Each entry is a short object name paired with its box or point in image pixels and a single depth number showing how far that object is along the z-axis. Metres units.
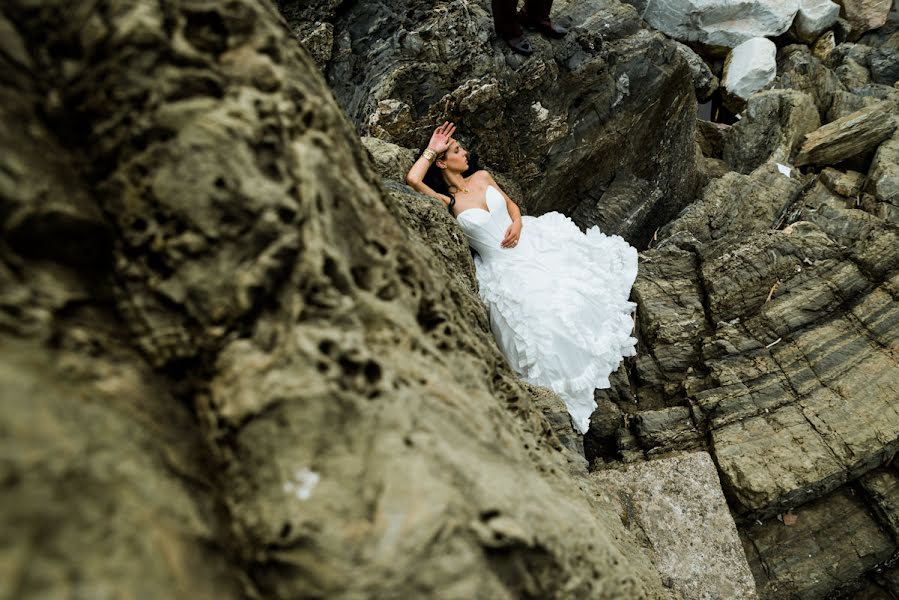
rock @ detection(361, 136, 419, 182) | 3.99
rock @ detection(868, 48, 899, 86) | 9.42
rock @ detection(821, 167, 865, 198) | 5.92
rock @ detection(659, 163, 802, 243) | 5.35
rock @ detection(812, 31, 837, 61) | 10.54
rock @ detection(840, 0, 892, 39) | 10.87
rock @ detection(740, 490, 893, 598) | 3.29
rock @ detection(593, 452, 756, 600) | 2.55
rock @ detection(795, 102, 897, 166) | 6.51
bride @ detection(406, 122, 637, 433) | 3.66
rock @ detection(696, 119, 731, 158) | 8.16
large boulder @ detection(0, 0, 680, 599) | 0.99
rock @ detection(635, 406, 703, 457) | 3.63
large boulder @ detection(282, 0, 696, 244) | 4.62
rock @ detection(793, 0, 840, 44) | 10.49
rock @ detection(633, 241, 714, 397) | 4.00
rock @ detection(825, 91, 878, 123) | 7.64
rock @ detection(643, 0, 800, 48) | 10.30
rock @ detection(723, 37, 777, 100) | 9.73
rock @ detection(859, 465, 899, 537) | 3.40
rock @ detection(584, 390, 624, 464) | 3.79
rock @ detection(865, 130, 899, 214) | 5.63
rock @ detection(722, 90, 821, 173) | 7.17
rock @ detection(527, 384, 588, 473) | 2.97
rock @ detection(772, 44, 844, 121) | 8.25
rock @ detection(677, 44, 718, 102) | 9.07
